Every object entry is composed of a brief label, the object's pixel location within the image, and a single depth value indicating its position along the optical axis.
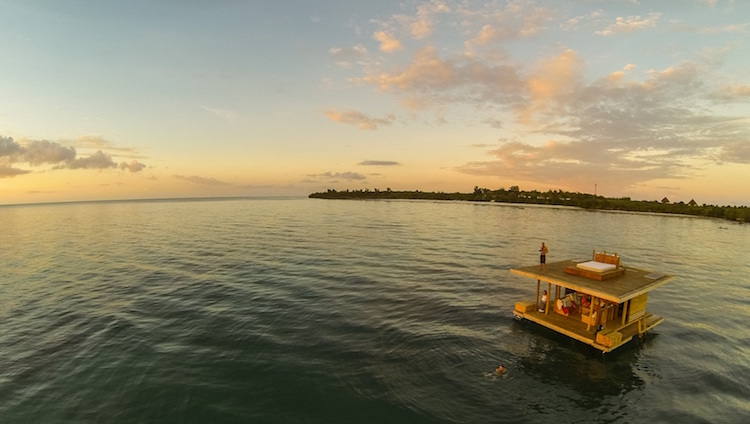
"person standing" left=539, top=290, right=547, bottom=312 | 25.85
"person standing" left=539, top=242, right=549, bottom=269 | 26.87
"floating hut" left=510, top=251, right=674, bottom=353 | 21.20
